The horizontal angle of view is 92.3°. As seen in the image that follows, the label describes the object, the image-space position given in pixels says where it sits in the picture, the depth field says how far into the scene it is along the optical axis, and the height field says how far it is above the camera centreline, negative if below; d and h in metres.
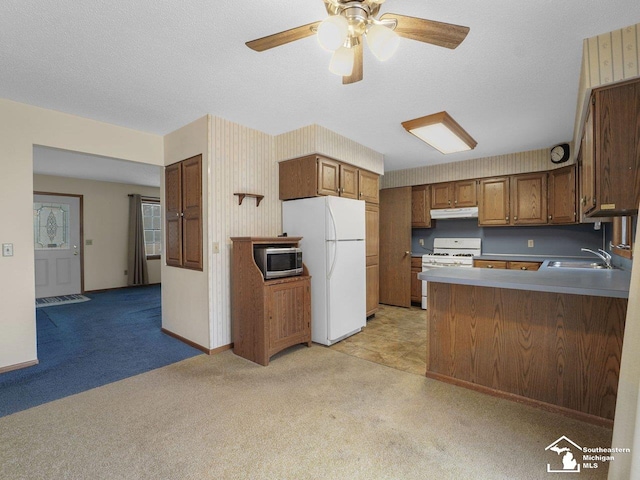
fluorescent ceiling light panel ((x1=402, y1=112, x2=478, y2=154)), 3.04 +1.12
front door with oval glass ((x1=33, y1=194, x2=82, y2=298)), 5.72 -0.14
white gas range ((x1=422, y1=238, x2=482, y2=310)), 4.75 -0.31
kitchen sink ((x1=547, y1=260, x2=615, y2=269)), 3.13 -0.33
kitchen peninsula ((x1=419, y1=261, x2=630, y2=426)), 1.92 -0.71
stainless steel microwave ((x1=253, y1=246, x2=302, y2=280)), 2.95 -0.24
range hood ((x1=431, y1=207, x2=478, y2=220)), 4.85 +0.36
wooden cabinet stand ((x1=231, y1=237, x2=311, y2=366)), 2.88 -0.71
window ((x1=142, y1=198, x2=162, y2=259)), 7.05 +0.27
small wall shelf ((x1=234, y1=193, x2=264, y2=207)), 3.31 +0.45
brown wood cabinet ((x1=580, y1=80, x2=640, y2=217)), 1.83 +0.52
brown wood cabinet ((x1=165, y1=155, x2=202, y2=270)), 3.20 +0.27
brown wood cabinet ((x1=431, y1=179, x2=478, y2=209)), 4.86 +0.66
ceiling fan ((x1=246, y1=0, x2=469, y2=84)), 1.32 +0.95
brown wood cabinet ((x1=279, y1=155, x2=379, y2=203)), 3.43 +0.69
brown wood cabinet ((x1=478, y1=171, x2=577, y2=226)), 4.16 +0.51
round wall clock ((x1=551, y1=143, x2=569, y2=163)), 4.03 +1.07
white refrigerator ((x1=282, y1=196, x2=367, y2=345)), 3.35 -0.24
